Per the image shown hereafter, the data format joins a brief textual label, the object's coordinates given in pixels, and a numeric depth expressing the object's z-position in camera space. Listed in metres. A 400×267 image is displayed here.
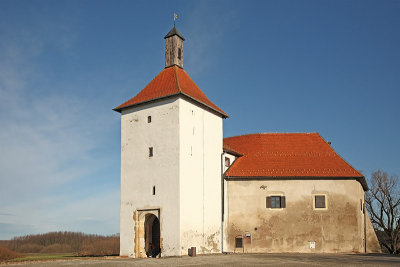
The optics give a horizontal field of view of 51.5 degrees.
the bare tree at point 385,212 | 45.09
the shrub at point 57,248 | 51.92
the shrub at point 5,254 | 27.47
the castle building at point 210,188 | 25.52
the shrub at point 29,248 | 51.94
